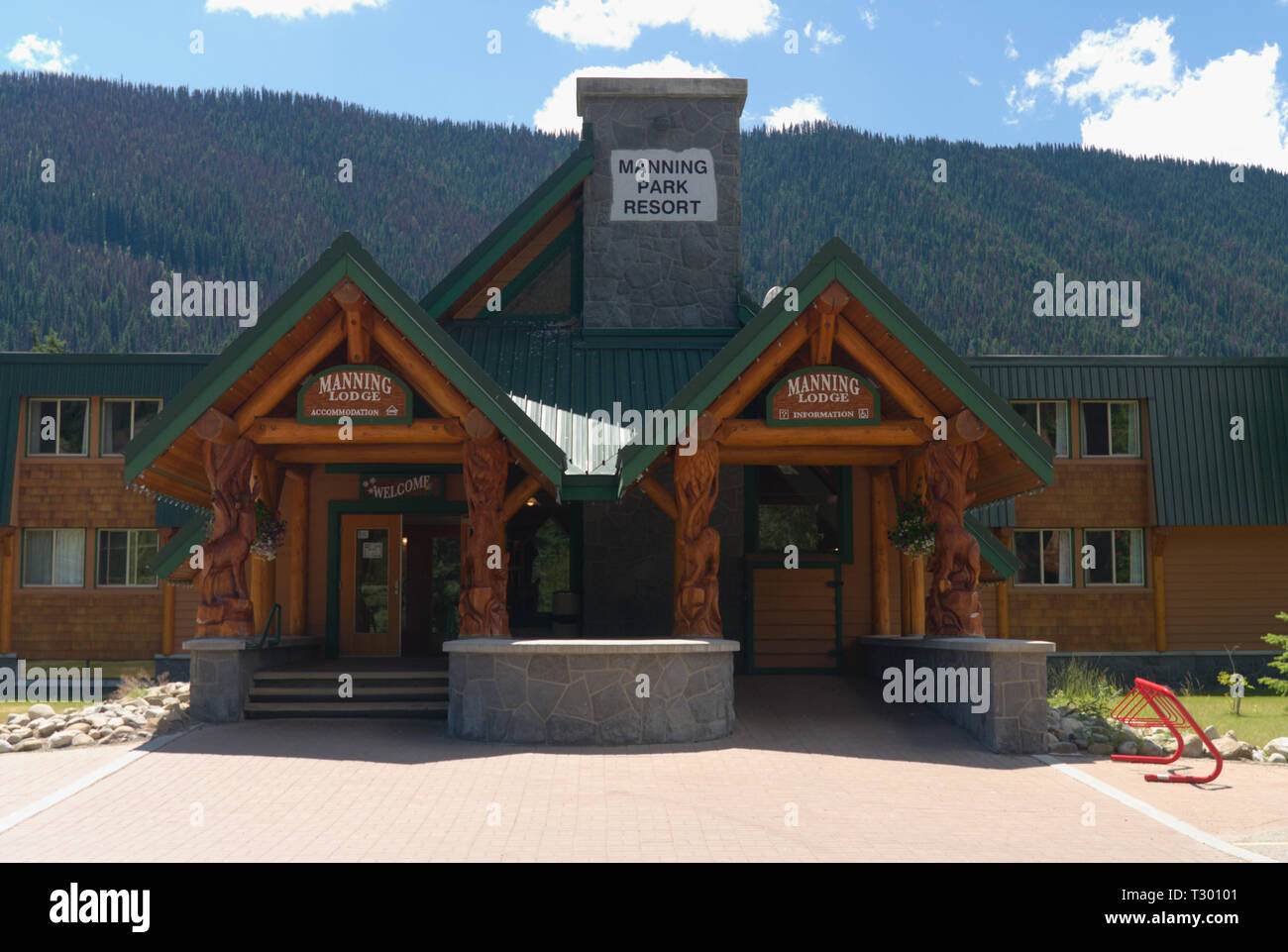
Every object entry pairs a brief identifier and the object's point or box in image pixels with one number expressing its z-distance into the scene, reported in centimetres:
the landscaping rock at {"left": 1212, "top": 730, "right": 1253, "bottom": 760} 1230
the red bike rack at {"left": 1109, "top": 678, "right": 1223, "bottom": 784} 1106
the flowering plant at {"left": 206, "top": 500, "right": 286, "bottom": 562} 1451
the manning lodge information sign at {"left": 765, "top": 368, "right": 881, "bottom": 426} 1330
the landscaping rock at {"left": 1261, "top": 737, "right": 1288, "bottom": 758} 1255
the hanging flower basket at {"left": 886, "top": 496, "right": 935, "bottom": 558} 1435
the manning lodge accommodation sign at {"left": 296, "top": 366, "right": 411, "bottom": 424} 1316
